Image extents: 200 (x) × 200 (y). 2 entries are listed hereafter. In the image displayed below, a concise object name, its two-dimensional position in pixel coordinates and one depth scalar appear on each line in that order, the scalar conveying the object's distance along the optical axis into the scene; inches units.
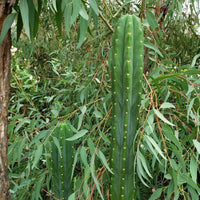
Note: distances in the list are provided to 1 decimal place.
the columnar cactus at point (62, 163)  45.7
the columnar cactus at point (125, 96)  37.6
